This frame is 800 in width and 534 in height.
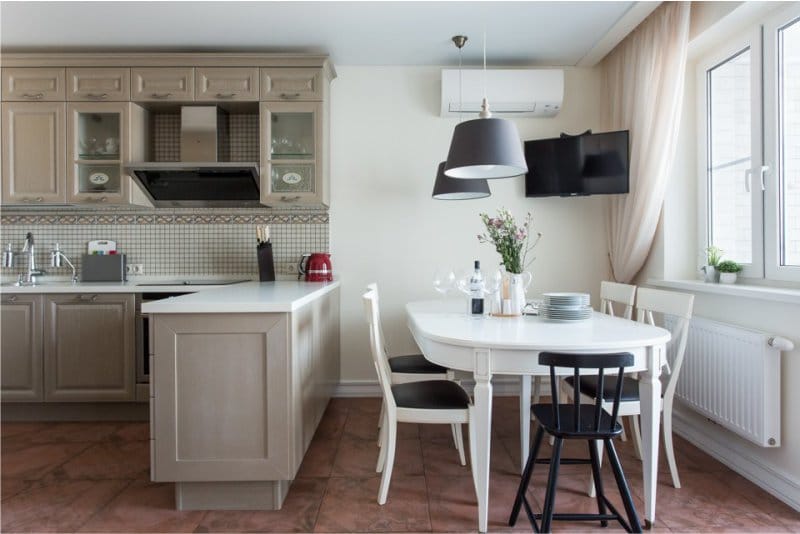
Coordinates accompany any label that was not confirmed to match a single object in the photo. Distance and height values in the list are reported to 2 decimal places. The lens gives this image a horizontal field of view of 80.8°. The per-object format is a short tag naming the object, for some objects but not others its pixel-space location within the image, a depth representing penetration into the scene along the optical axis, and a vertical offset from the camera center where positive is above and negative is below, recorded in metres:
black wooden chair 1.57 -0.59
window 2.29 +0.62
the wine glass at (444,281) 2.59 -0.09
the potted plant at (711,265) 2.67 +0.01
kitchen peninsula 1.89 -0.50
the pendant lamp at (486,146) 2.03 +0.53
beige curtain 2.73 +0.96
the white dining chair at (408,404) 1.93 -0.58
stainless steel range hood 3.23 +0.66
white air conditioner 3.40 +1.30
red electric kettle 3.29 -0.01
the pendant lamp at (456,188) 2.95 +0.50
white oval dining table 1.71 -0.33
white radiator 2.06 -0.54
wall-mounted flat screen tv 3.17 +0.72
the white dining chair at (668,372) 2.07 -0.50
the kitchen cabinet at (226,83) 3.22 +1.26
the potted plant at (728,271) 2.59 -0.03
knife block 3.38 +0.03
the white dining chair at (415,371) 2.52 -0.57
